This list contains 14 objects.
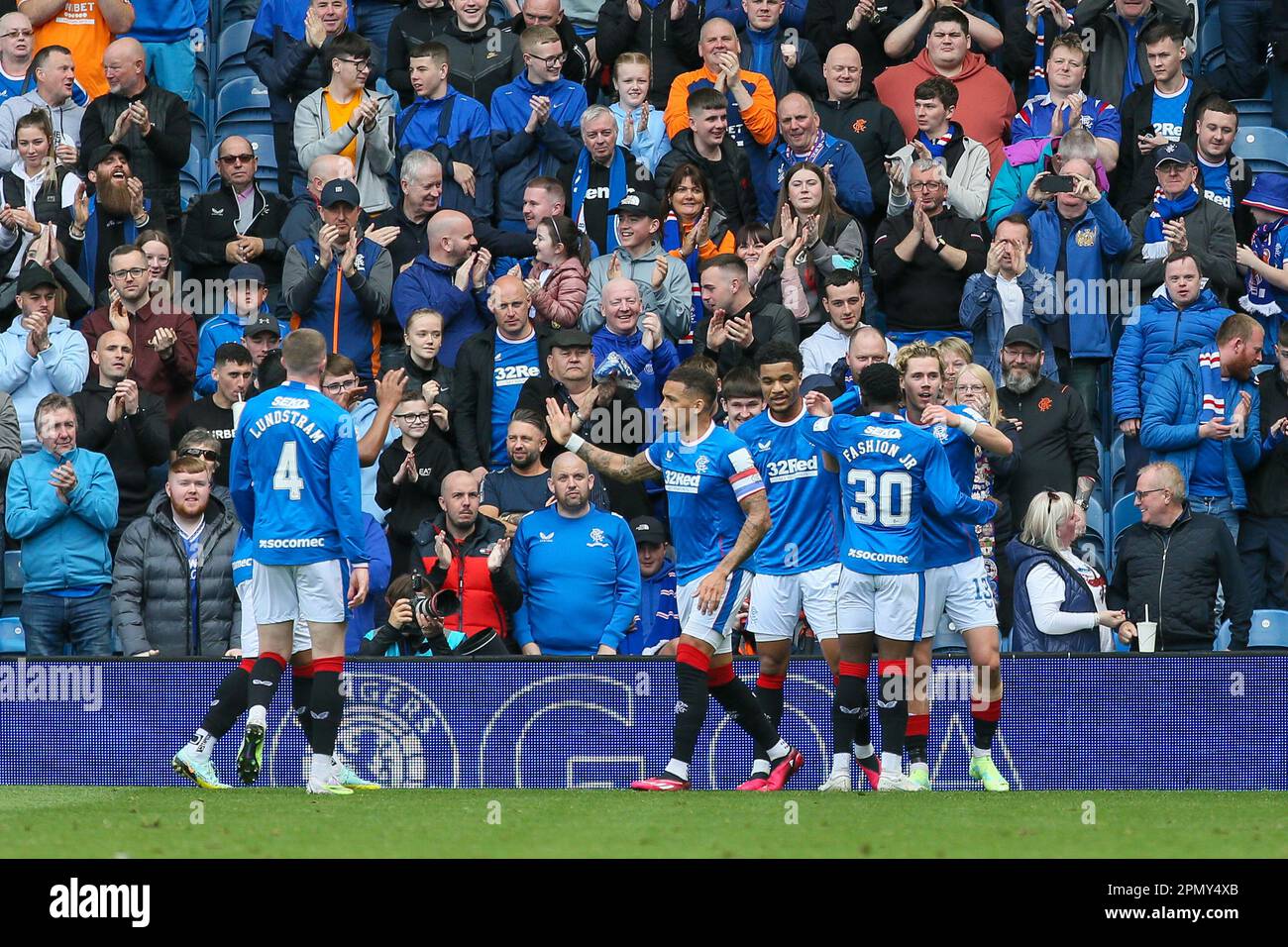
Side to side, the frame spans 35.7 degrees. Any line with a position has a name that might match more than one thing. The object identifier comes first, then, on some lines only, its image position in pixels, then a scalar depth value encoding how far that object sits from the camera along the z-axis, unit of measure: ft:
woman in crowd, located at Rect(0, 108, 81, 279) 47.78
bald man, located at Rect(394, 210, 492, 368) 45.55
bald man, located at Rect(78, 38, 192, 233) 49.21
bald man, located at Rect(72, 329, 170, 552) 42.78
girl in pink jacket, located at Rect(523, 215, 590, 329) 44.91
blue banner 36.42
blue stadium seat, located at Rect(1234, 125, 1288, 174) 49.96
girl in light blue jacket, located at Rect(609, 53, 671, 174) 48.42
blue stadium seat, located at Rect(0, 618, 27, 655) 42.78
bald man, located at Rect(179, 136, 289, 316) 47.88
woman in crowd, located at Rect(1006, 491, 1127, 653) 37.73
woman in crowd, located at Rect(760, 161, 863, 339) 44.98
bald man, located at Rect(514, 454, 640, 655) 37.76
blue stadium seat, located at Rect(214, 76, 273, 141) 54.34
